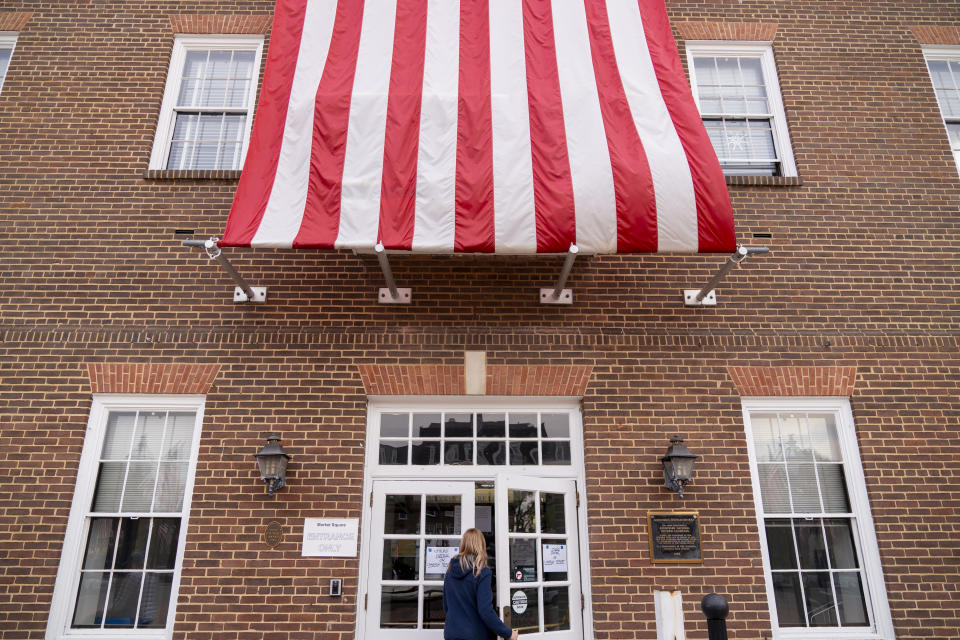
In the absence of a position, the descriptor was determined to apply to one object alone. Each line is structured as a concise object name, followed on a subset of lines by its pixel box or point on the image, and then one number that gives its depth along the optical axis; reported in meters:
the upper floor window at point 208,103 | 7.36
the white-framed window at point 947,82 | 7.72
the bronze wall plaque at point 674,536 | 5.88
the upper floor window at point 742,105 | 7.49
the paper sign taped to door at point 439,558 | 5.92
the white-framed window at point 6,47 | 7.72
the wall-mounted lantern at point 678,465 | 5.88
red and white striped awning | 5.61
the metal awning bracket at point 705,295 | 6.33
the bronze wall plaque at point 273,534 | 5.83
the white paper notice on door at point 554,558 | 6.00
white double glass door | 5.80
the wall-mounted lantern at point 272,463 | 5.81
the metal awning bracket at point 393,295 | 6.53
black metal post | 3.52
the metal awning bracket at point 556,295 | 6.52
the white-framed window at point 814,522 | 5.91
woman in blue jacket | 5.07
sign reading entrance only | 5.80
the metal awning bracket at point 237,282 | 5.86
